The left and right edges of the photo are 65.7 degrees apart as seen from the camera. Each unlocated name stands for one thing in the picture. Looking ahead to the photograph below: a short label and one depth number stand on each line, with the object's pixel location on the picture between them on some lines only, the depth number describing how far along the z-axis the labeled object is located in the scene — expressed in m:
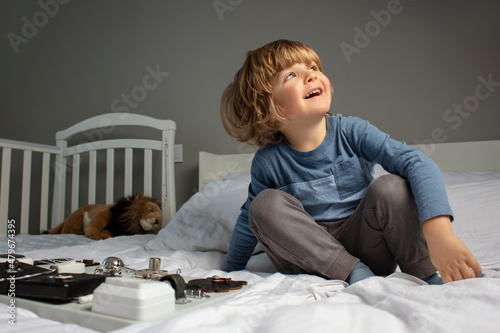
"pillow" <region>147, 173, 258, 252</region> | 1.09
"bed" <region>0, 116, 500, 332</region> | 0.37
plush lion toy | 1.54
